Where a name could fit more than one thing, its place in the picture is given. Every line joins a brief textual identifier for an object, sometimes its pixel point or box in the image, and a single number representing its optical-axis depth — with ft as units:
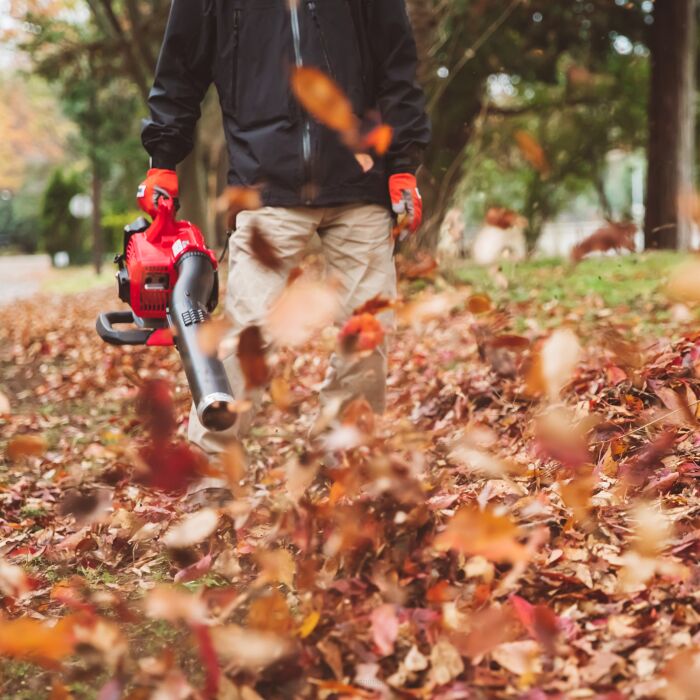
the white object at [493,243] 14.65
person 9.14
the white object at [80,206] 80.18
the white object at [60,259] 84.58
